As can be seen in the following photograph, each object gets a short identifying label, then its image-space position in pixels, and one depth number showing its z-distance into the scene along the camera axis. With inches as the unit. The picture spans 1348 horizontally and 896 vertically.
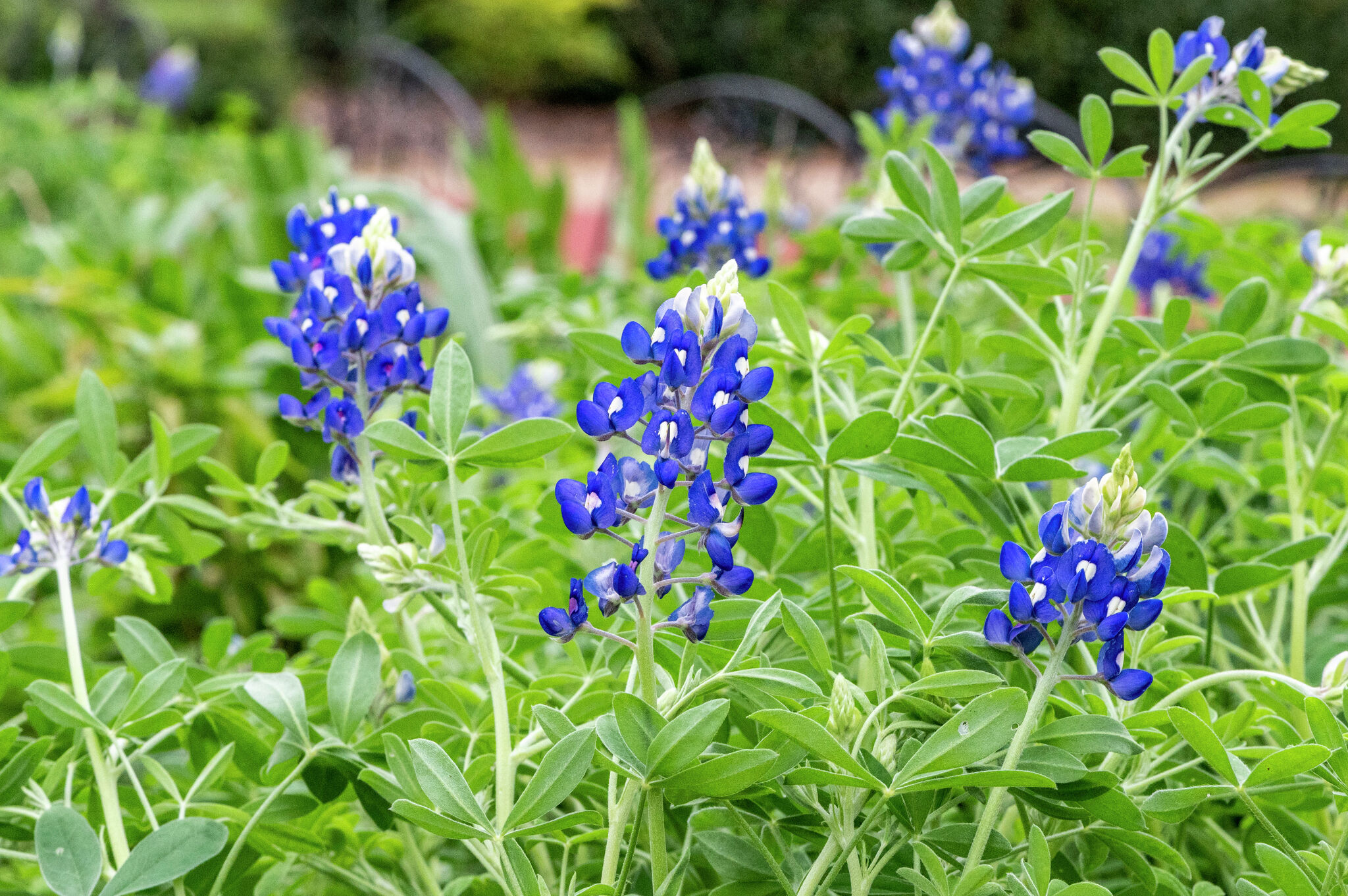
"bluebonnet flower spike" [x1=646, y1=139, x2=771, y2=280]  48.2
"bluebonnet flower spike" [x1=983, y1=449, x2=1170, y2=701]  22.4
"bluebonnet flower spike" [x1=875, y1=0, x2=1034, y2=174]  64.1
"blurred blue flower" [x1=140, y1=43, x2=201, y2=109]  217.6
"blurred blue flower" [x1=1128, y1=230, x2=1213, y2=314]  78.0
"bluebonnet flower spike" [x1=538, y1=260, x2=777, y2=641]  23.0
